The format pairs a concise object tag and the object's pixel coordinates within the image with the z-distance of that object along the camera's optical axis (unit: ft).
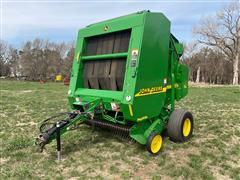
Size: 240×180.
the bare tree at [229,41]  103.99
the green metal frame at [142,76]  13.73
